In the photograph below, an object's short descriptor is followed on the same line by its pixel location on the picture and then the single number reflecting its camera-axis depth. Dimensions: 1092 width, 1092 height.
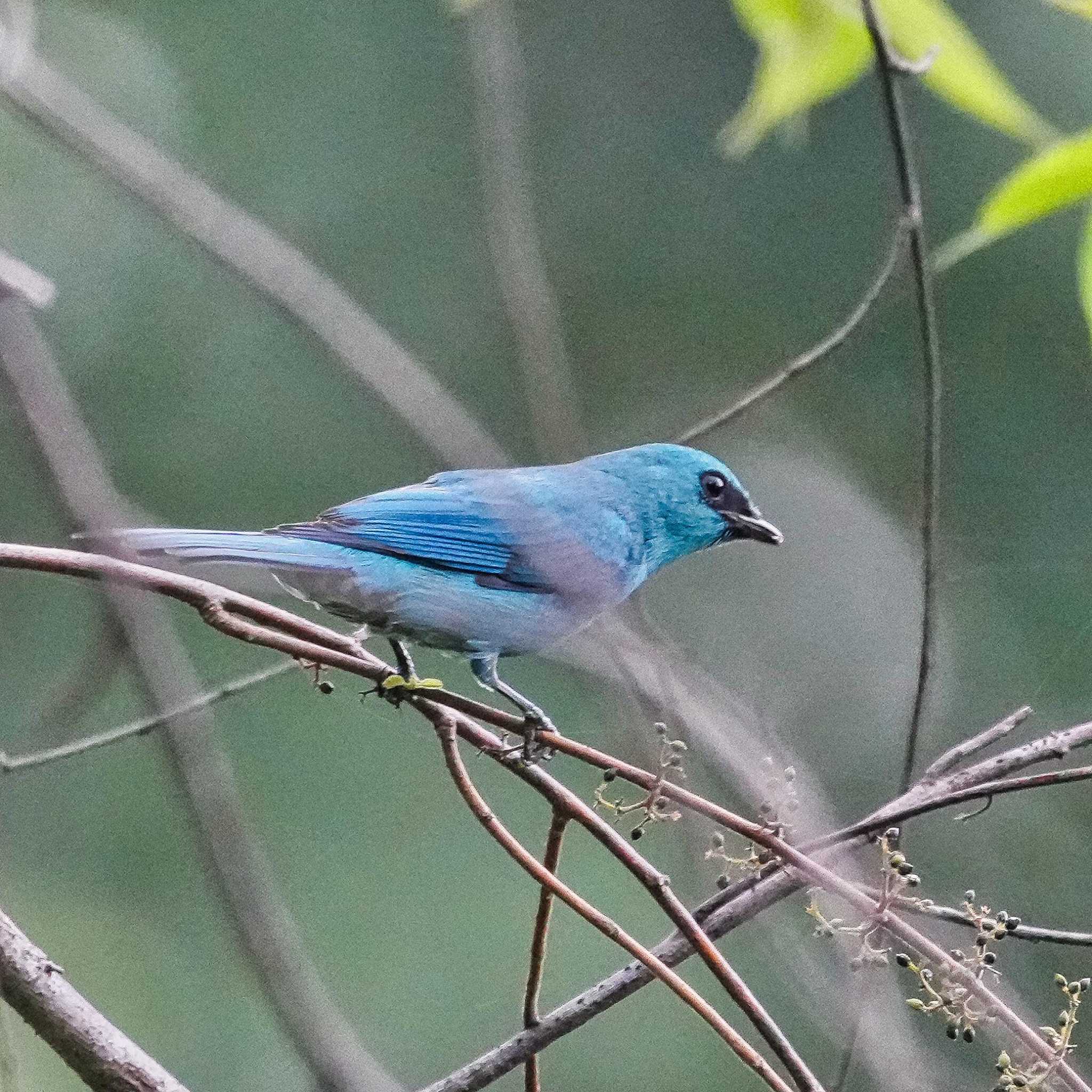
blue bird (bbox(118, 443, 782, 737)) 6.07
